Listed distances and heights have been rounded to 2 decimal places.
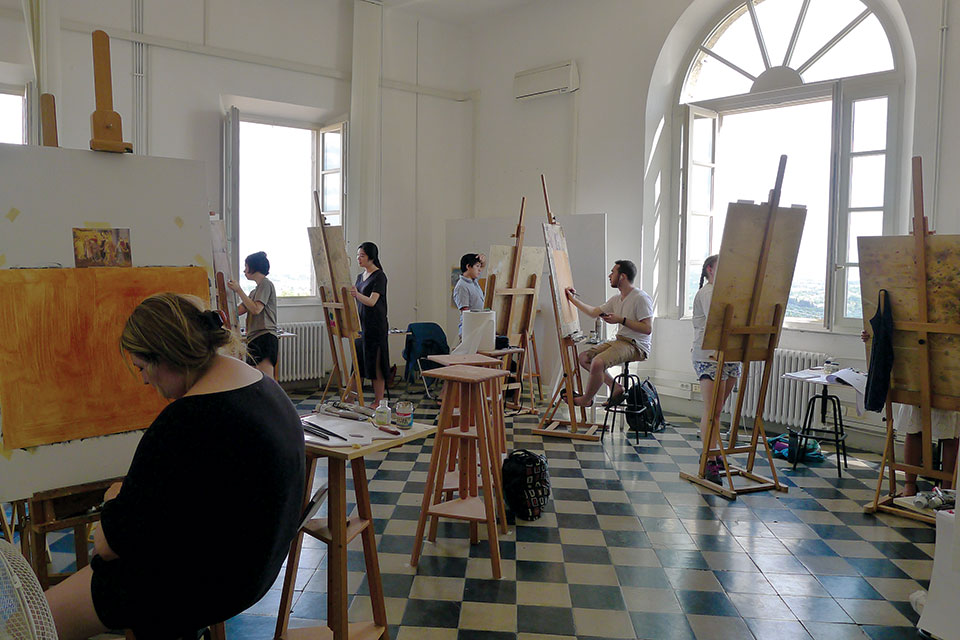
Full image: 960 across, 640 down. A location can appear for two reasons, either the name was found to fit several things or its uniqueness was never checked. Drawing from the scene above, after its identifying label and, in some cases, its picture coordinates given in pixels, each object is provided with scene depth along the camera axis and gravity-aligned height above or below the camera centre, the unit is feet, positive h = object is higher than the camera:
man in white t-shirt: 16.65 -1.10
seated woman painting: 4.86 -1.69
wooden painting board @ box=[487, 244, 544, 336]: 18.43 +0.23
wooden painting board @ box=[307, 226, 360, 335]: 17.62 +0.22
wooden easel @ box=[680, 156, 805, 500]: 12.67 -1.22
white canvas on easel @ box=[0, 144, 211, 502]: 6.79 +0.61
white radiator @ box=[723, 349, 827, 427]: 16.43 -2.73
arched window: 16.08 +4.04
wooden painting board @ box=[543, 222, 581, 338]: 16.60 +0.12
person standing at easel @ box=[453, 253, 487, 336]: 19.12 -0.29
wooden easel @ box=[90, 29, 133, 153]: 7.33 +1.81
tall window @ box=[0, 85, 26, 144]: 17.56 +4.08
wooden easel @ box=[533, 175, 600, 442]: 16.70 -3.34
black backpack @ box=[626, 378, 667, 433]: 17.08 -3.36
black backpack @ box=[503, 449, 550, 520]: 11.42 -3.58
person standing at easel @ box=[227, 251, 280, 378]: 15.66 -0.93
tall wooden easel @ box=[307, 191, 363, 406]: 17.66 -0.39
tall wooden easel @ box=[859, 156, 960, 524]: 10.95 -0.51
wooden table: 6.93 -2.81
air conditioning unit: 21.71 +6.66
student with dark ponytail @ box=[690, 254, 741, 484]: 13.97 -1.71
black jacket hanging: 11.58 -1.25
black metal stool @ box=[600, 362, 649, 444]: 17.04 -3.03
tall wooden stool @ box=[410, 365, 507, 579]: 9.47 -2.70
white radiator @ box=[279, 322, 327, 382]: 21.61 -2.52
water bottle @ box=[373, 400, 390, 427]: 7.56 -1.59
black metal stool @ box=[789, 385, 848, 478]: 14.83 -3.20
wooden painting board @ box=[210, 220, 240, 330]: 13.03 +0.20
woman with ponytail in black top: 17.93 -1.25
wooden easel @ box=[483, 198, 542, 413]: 17.38 -0.93
